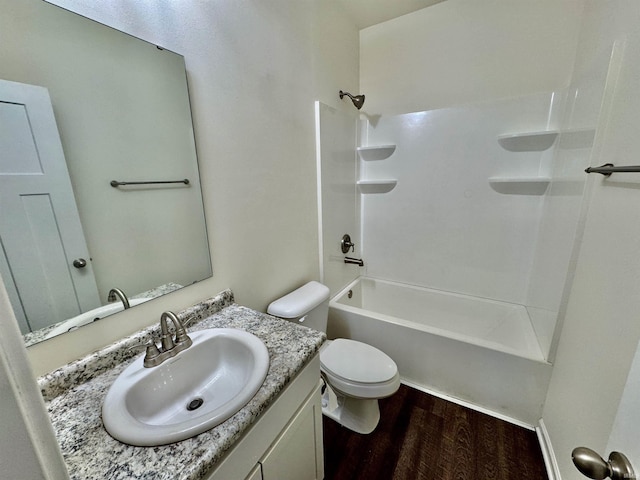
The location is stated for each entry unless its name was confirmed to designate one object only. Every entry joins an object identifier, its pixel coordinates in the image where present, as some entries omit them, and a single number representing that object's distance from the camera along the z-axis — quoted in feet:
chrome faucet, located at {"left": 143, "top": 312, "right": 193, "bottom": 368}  2.63
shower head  6.43
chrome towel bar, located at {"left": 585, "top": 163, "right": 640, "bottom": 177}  2.44
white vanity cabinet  2.22
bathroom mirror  2.16
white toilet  4.52
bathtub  4.90
